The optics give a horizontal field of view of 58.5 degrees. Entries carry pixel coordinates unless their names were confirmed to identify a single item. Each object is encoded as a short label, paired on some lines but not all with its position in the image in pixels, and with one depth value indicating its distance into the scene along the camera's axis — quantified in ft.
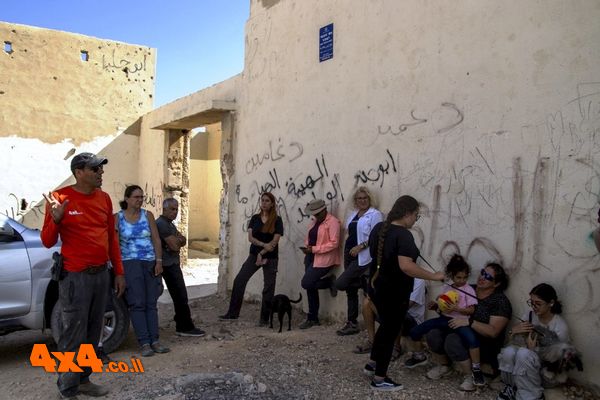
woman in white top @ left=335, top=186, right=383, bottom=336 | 18.52
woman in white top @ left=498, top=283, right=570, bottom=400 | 12.59
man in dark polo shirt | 18.78
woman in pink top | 20.41
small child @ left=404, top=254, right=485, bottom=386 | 13.71
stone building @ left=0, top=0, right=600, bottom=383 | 13.23
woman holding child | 13.82
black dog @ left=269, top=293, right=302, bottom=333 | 19.74
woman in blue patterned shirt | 16.85
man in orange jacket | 12.51
